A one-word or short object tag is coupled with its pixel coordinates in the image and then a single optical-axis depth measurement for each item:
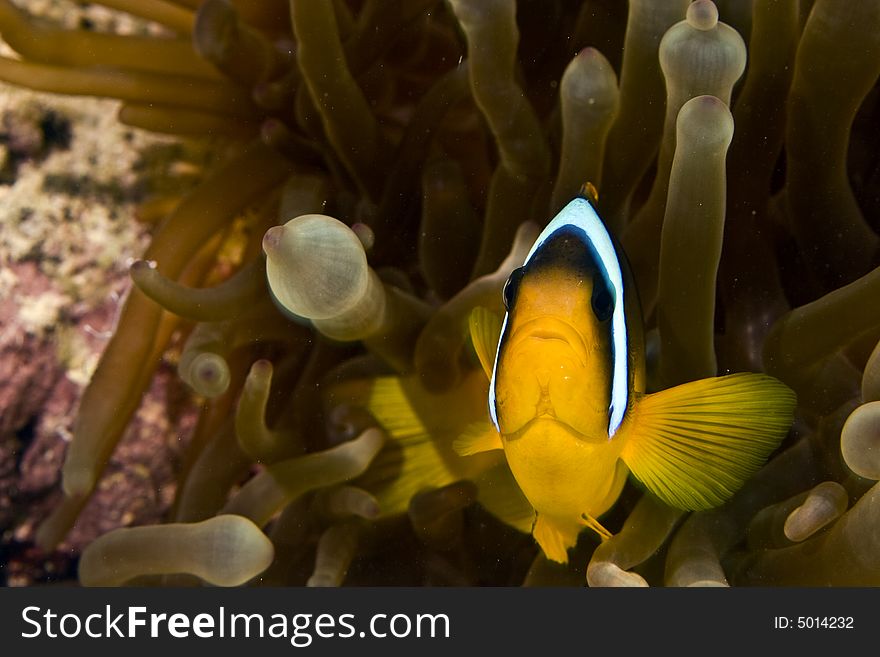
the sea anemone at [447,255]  0.22
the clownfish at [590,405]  0.20
